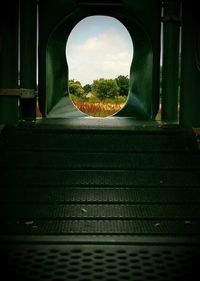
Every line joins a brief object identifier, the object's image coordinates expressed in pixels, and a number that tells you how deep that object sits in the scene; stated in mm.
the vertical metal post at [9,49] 5465
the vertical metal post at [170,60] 6527
